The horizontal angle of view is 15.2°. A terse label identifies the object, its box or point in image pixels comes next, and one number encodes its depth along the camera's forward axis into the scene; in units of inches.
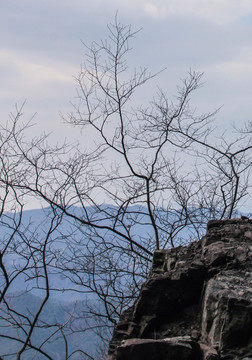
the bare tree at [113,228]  691.5
